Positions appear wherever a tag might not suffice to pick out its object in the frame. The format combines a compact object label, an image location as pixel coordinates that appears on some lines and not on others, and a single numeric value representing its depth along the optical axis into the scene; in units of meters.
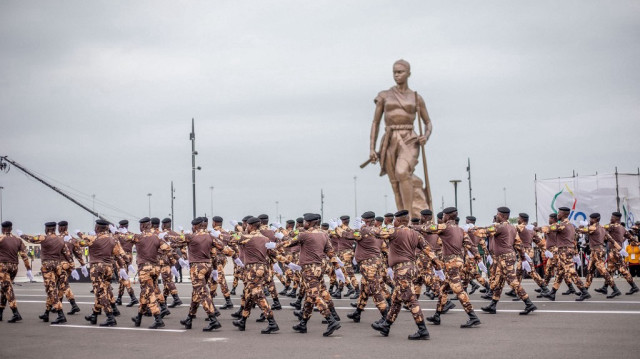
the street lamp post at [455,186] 38.19
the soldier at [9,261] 15.53
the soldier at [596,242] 18.67
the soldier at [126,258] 18.10
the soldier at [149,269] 13.97
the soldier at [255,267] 12.81
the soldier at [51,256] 15.41
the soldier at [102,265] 14.49
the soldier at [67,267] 15.66
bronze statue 25.73
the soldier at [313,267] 12.35
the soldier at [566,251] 17.61
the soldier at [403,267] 11.47
